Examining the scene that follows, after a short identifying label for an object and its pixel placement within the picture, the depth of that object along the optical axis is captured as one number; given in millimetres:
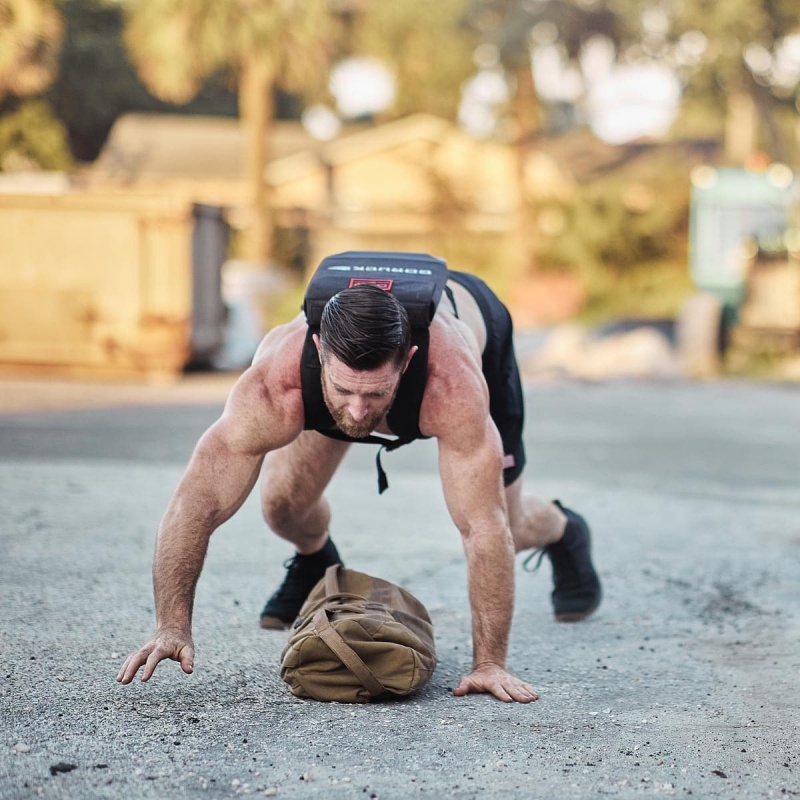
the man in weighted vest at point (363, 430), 3312
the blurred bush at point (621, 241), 25219
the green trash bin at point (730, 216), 18281
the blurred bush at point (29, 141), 27538
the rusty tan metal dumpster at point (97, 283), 12094
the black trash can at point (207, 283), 12633
